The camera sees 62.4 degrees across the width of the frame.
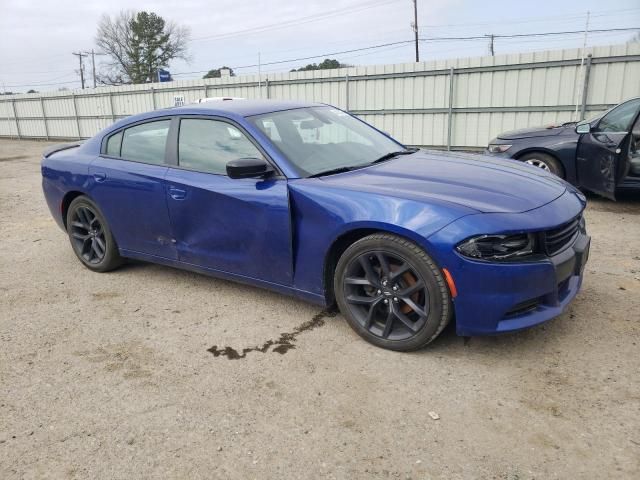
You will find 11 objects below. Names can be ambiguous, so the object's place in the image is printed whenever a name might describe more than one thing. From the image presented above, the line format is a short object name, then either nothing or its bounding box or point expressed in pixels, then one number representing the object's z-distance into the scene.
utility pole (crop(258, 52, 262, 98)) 16.81
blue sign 23.79
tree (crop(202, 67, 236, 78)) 49.53
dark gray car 6.54
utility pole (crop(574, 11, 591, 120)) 11.21
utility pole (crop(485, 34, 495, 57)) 47.63
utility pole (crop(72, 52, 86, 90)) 65.32
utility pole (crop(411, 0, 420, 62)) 39.06
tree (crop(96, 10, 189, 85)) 52.88
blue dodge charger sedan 2.96
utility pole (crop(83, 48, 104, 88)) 59.20
